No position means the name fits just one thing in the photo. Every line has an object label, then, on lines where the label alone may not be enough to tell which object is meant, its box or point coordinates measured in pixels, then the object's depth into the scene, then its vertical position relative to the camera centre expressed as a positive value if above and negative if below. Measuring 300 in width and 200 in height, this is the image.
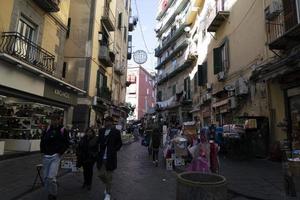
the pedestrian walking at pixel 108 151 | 4.44 -0.51
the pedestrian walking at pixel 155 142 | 8.84 -0.58
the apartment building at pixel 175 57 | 21.48 +9.14
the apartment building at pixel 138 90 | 46.31 +8.53
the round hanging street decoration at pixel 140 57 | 17.59 +5.97
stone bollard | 2.70 -0.79
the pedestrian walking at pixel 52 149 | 4.17 -0.48
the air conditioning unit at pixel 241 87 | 10.52 +2.22
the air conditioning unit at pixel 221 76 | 12.99 +3.39
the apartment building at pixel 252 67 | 7.72 +3.11
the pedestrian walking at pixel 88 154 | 5.33 -0.70
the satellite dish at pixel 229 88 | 11.64 +2.40
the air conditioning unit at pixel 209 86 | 15.00 +3.12
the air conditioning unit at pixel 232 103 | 11.45 +1.54
